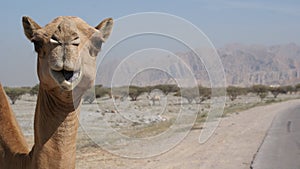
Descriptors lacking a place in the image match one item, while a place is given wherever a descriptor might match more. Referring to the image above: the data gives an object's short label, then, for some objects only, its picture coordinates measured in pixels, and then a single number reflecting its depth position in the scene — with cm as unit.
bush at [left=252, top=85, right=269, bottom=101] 10456
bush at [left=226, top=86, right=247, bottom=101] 9220
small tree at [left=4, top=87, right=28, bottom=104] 6109
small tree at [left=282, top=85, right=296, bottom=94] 12197
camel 418
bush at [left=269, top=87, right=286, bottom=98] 11082
